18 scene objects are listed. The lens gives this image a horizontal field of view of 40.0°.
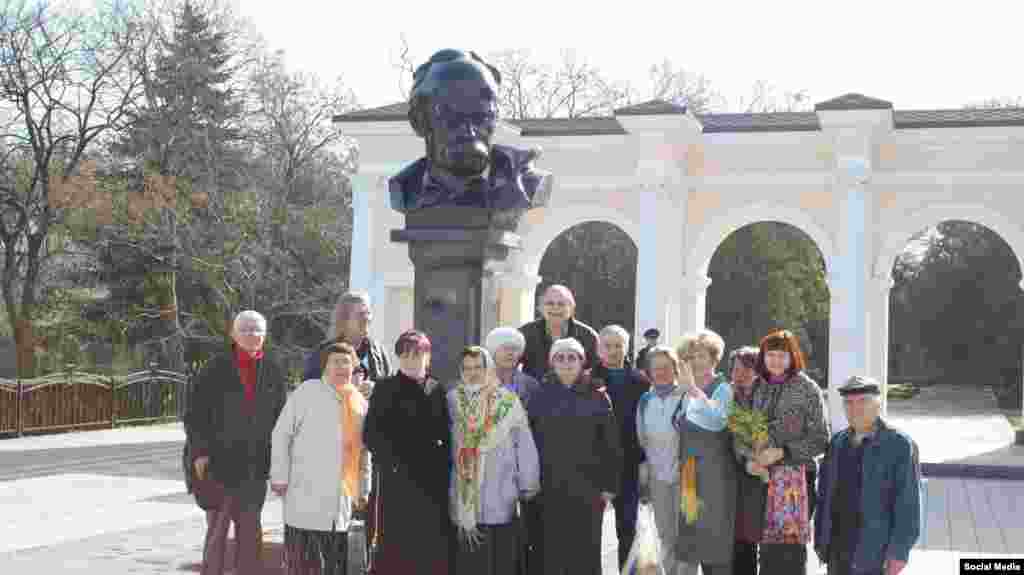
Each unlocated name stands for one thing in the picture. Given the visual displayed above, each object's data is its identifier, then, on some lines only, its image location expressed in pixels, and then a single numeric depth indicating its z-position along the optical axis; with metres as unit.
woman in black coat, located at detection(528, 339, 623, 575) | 7.10
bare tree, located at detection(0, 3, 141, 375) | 29.16
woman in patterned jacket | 6.87
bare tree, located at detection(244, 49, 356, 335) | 31.66
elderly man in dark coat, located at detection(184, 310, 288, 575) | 7.69
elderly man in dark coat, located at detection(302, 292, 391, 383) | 7.98
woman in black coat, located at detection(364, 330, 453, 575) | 6.84
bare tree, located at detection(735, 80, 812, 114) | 44.22
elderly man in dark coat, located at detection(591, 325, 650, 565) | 7.64
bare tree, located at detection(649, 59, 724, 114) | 43.56
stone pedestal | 8.32
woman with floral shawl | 6.87
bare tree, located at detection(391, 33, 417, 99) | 36.97
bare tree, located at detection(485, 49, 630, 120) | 43.53
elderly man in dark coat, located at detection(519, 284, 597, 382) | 8.02
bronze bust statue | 8.23
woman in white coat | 7.01
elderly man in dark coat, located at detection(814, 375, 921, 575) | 6.18
